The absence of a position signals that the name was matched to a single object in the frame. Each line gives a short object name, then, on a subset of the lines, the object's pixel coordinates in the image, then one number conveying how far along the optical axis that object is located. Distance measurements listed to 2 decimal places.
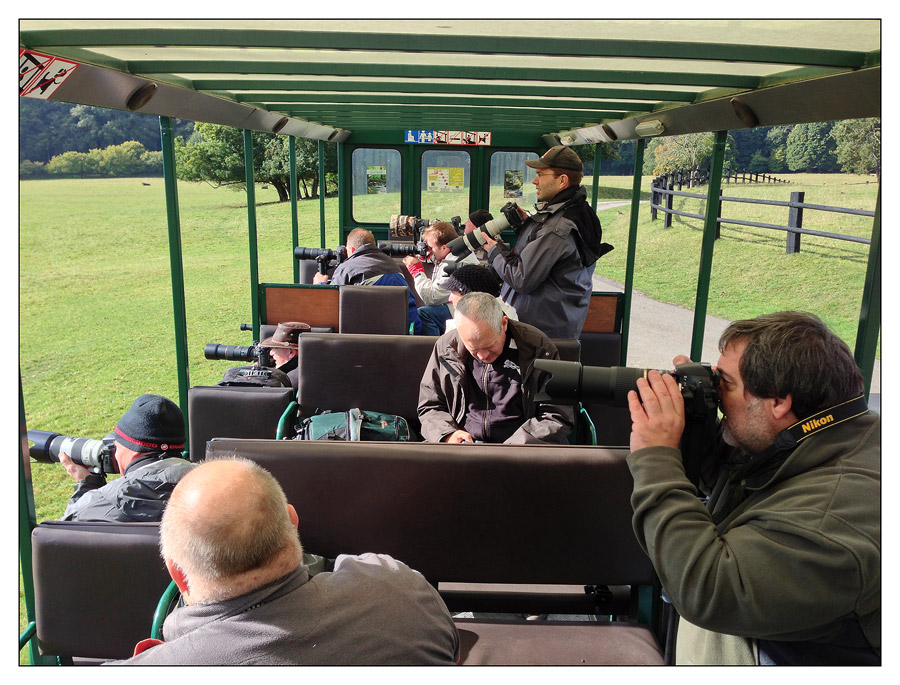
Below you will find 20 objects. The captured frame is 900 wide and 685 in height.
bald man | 1.35
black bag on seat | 3.77
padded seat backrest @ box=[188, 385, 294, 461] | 3.46
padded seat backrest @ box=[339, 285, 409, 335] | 5.00
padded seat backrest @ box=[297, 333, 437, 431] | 3.75
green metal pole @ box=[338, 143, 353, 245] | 9.73
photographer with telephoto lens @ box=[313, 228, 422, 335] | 5.62
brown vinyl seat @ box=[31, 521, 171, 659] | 1.95
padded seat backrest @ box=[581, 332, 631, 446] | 4.73
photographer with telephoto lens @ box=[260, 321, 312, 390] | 4.40
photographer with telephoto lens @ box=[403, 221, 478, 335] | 5.30
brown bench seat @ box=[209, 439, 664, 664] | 2.13
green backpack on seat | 3.13
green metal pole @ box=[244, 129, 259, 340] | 5.79
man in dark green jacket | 1.30
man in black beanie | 2.24
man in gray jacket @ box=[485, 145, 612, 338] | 3.98
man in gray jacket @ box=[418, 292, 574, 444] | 3.00
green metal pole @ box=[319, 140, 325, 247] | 9.51
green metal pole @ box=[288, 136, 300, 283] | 7.92
